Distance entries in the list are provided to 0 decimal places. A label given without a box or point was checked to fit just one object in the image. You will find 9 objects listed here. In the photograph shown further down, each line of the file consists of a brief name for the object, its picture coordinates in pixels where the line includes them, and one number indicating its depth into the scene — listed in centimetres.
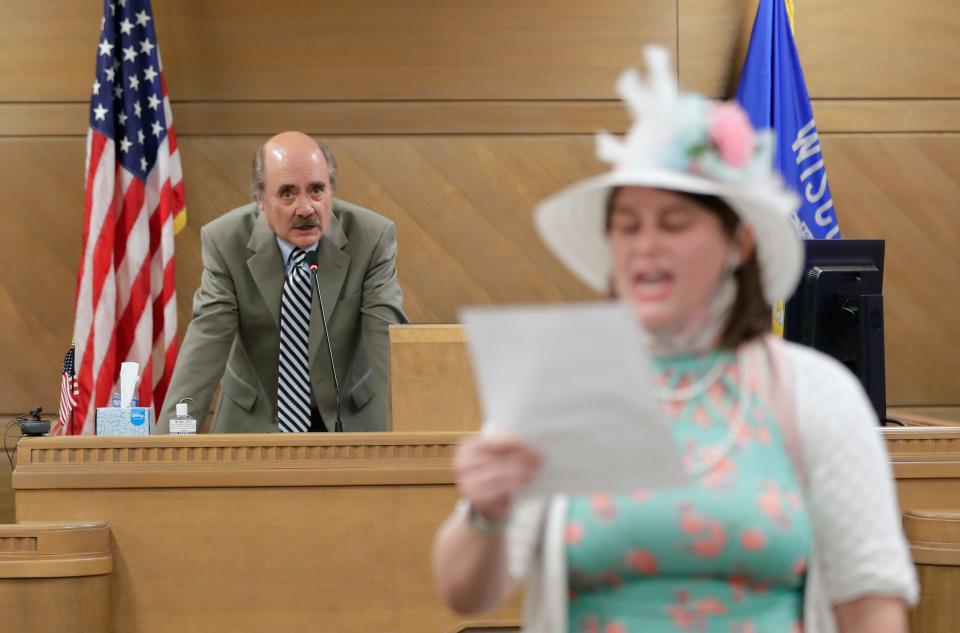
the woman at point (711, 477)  250
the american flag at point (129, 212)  1013
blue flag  1062
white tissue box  683
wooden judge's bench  599
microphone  677
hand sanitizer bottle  689
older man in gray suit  749
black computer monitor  705
